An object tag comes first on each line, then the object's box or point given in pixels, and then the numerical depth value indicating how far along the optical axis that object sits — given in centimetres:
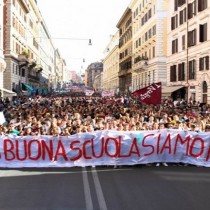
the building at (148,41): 3454
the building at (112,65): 7293
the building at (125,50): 5406
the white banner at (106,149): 846
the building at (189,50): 2409
